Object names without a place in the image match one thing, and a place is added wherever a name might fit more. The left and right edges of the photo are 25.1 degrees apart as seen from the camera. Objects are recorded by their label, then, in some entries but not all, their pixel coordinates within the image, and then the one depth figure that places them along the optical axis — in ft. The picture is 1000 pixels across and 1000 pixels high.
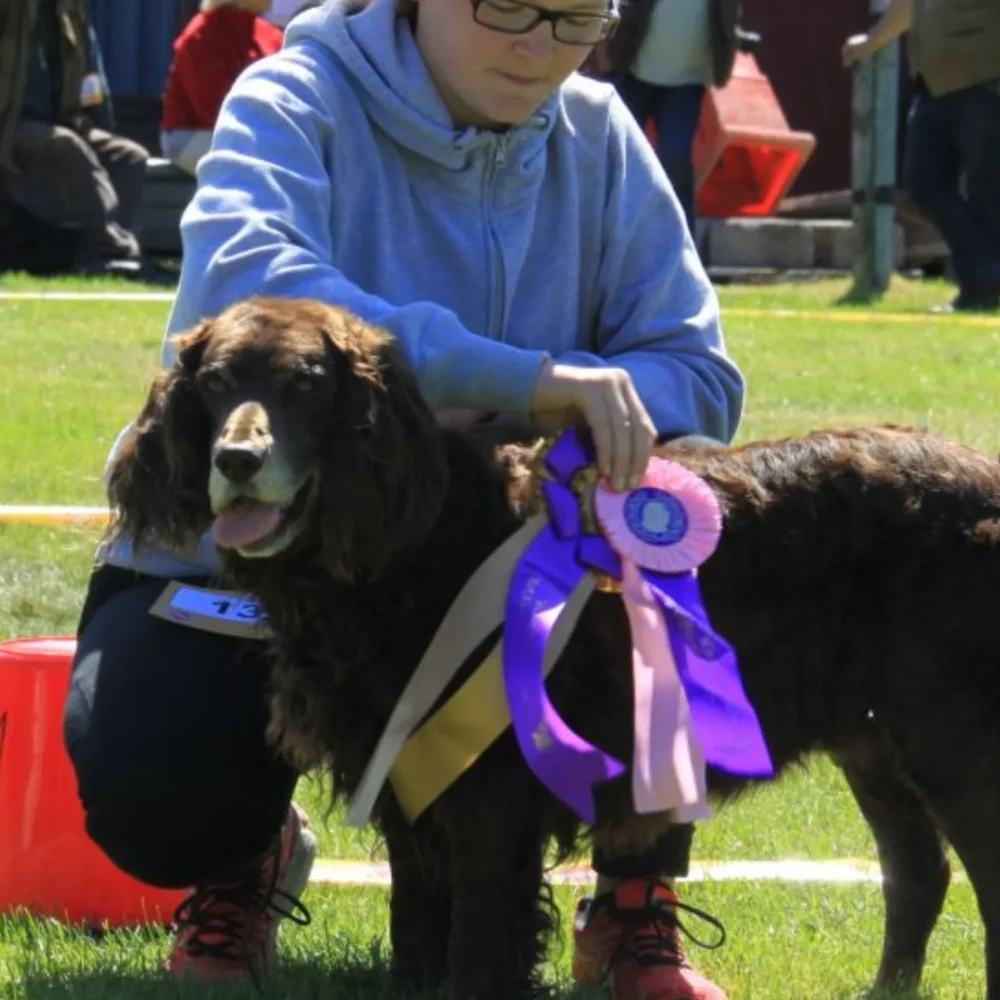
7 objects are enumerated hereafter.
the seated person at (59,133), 44.19
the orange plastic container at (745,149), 49.80
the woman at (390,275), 11.36
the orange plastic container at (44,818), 13.00
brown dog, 9.96
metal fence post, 45.75
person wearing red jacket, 40.73
